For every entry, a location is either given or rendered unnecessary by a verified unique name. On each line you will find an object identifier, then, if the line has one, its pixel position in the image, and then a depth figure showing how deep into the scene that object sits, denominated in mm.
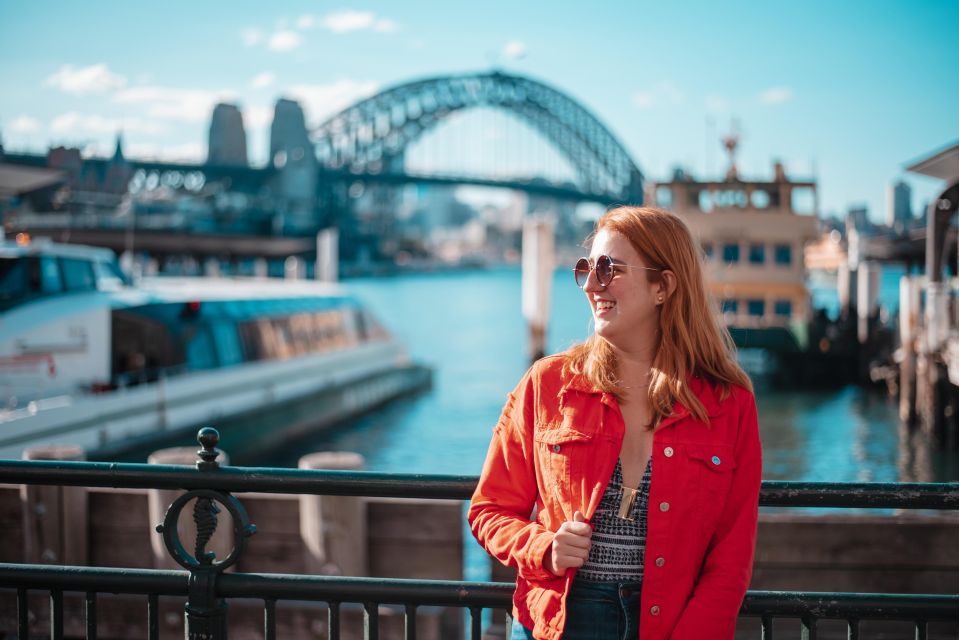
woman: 2160
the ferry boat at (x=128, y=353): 12398
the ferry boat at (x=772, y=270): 28828
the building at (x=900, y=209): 66750
